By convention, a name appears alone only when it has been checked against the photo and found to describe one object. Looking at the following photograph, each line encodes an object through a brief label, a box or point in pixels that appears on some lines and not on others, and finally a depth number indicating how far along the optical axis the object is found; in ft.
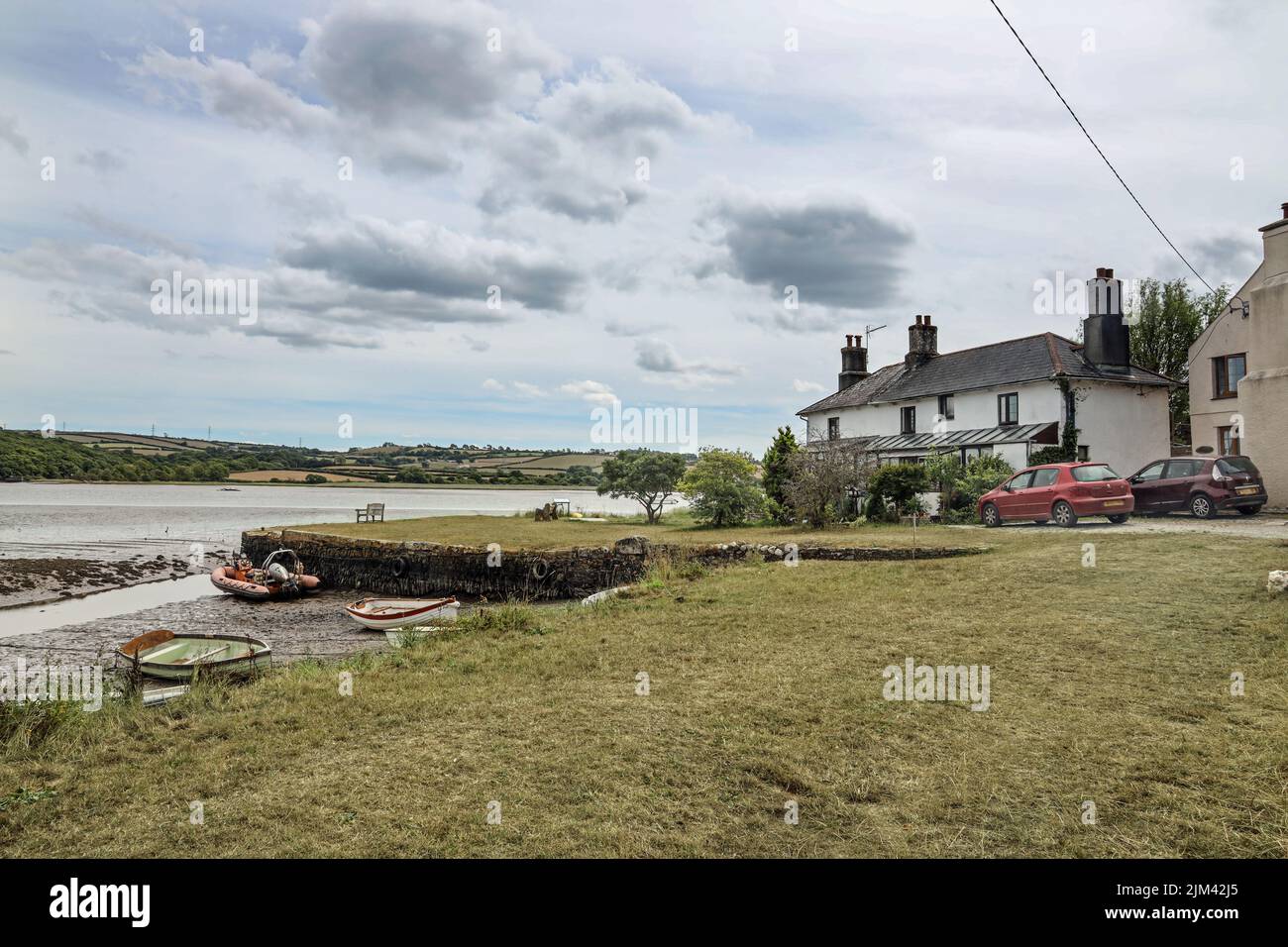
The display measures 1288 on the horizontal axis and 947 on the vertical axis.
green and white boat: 37.47
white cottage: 101.55
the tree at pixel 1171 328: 140.15
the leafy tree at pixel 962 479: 89.66
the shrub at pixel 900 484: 93.30
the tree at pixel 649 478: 128.88
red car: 65.05
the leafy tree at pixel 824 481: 88.69
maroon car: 63.88
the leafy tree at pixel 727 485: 106.22
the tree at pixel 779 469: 103.19
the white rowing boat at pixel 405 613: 68.85
